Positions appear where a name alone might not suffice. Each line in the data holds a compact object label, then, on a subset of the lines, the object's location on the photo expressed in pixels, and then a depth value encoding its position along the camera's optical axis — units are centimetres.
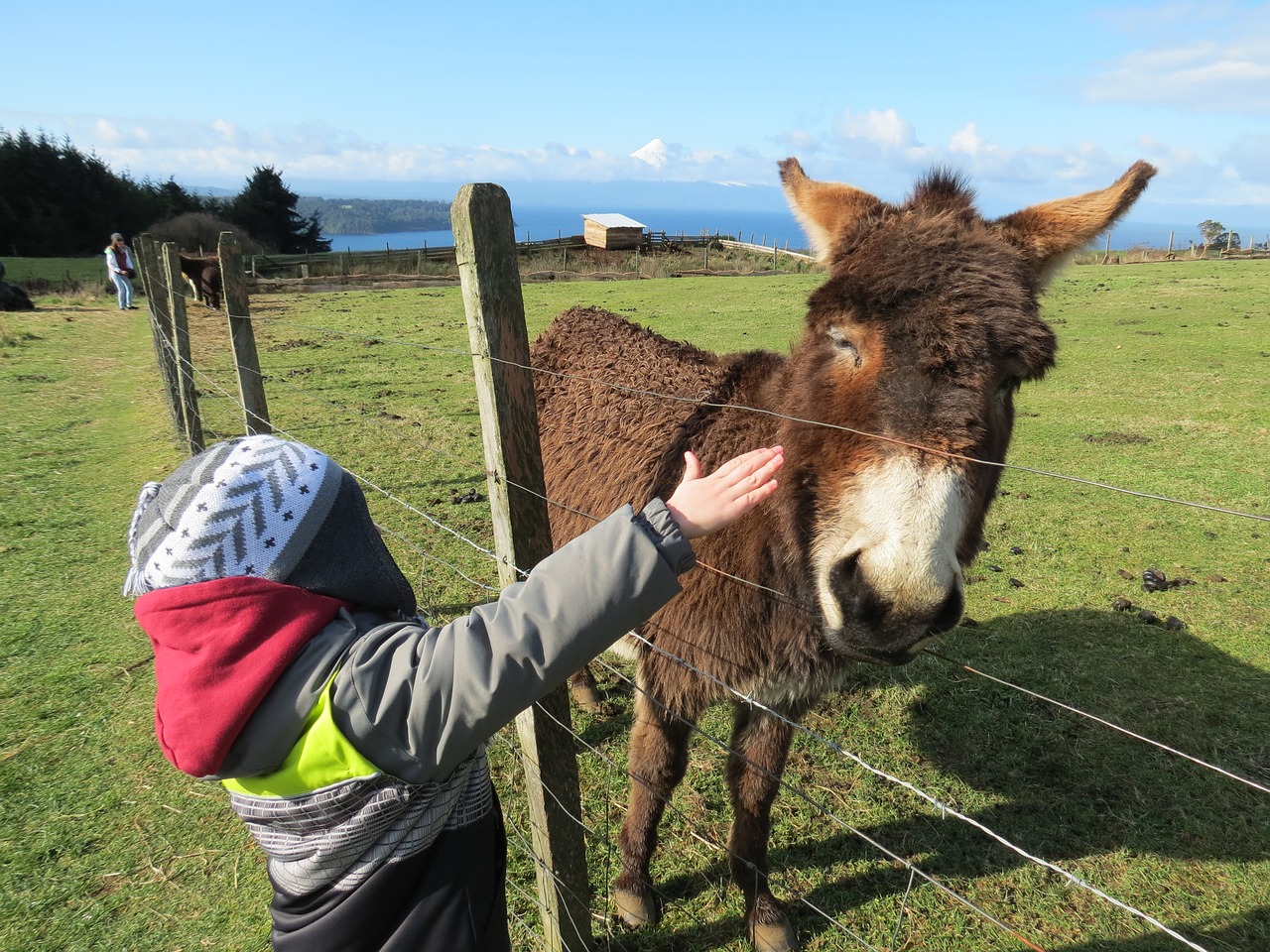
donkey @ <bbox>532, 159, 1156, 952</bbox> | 198
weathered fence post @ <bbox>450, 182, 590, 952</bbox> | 194
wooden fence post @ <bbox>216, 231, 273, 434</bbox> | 462
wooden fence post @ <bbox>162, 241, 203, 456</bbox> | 696
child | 128
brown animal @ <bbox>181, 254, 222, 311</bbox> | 2119
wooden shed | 3950
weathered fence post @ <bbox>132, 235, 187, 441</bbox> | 888
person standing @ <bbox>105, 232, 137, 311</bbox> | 2036
